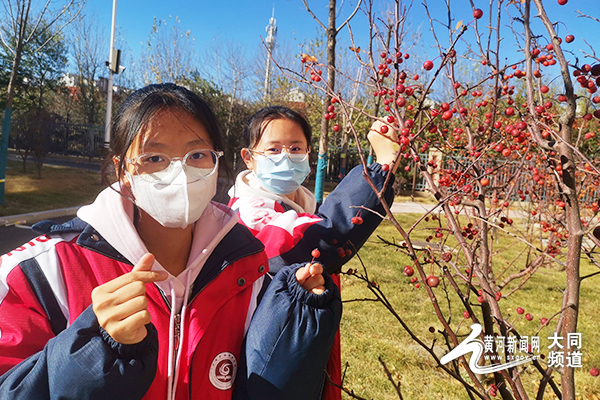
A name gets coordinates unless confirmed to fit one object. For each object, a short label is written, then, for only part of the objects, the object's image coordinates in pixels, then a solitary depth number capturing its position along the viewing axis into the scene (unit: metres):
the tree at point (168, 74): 17.23
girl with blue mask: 1.51
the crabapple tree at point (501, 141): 1.19
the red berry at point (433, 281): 1.23
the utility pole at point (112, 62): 10.38
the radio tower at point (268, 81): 19.30
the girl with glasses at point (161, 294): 0.86
